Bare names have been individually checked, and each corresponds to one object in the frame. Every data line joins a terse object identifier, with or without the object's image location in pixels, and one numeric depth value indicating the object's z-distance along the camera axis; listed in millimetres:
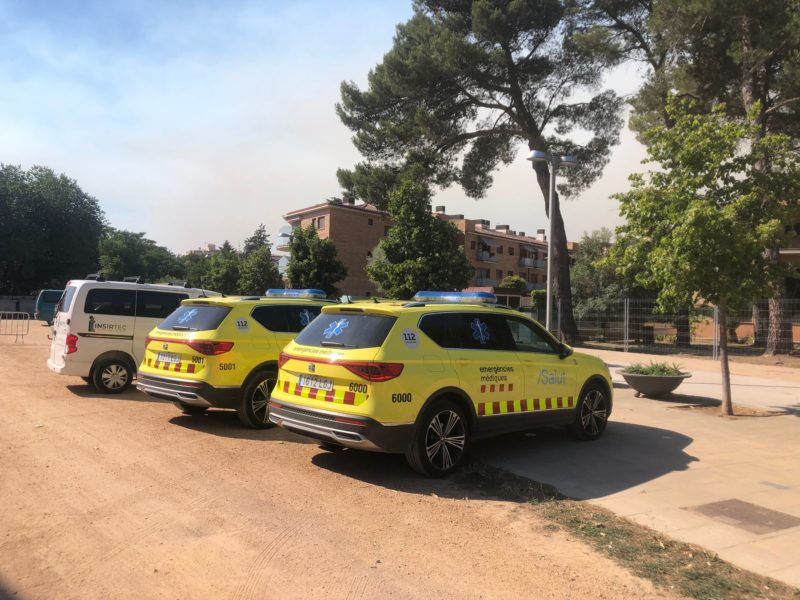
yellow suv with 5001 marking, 7504
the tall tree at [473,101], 25484
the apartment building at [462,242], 57969
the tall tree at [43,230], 52344
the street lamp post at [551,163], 13969
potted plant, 11328
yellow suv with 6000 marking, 5438
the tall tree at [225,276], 54250
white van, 10070
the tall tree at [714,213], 9148
